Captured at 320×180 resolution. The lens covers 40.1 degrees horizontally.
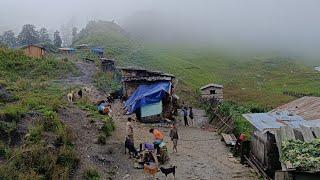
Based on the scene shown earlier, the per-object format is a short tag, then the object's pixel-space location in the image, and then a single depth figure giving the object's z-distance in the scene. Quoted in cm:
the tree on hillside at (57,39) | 10291
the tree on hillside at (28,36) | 10625
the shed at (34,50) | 5744
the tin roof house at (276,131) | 1711
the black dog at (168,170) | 1861
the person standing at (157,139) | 2155
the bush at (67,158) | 1778
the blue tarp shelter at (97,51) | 7404
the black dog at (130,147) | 2180
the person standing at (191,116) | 3508
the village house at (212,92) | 4934
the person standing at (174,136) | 2346
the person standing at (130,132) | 2186
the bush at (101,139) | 2283
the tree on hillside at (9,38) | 11416
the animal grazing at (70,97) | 3136
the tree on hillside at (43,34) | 11686
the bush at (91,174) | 1771
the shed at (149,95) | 3312
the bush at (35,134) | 1879
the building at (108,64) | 5706
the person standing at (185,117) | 3375
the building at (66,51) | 7266
